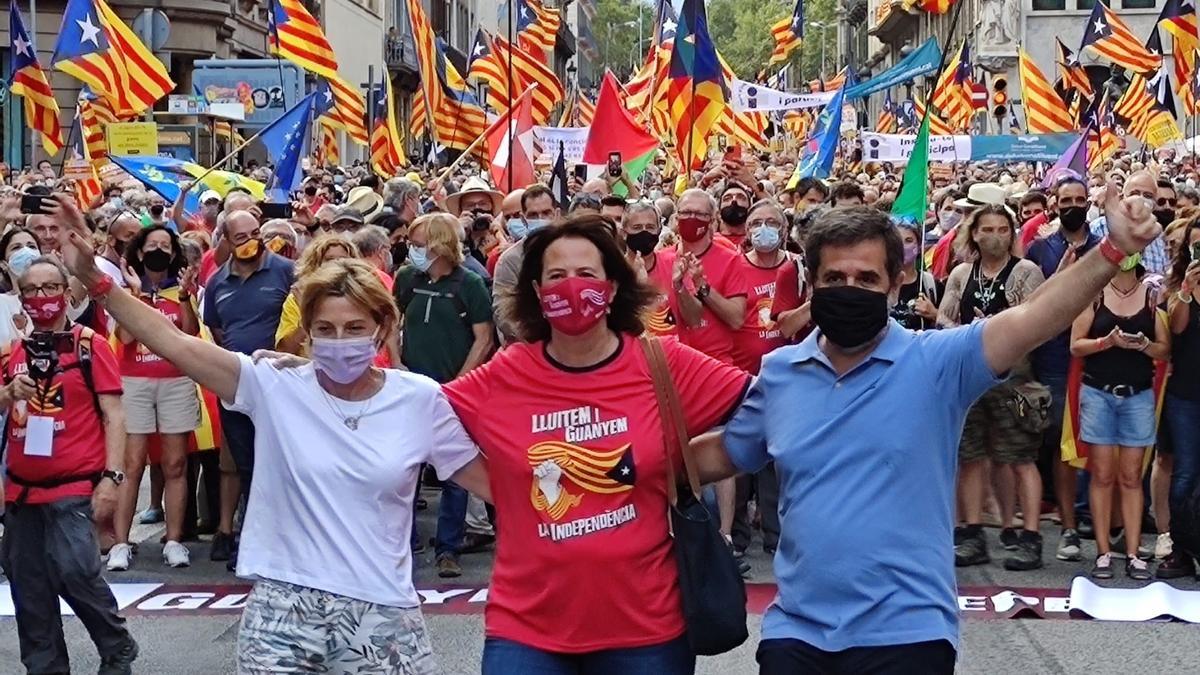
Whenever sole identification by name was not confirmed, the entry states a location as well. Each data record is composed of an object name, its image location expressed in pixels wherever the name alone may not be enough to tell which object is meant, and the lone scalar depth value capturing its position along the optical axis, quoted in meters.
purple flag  17.95
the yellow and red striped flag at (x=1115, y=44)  27.84
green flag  11.31
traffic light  36.75
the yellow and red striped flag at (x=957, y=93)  31.89
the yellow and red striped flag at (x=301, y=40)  19.44
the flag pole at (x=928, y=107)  10.02
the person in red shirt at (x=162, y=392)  9.88
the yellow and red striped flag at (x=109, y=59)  18.39
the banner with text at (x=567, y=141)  20.14
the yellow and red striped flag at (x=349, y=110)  22.91
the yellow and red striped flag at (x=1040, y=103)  26.23
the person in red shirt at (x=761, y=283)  9.52
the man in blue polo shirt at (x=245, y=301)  9.73
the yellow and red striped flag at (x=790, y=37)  32.84
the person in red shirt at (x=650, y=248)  9.49
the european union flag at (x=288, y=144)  17.12
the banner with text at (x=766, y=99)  23.80
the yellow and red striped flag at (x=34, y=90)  18.39
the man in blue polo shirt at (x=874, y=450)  4.02
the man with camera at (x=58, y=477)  6.77
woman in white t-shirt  4.45
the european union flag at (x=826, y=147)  20.17
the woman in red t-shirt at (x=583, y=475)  4.24
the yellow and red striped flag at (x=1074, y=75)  32.78
